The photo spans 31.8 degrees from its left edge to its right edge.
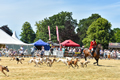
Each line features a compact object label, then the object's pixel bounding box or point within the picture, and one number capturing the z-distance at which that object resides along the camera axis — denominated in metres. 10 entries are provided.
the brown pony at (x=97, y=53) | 20.10
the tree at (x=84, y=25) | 83.86
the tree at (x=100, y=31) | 68.93
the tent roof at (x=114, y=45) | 68.91
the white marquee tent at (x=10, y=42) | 41.50
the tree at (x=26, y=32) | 101.11
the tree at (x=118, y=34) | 96.45
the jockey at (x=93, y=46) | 20.33
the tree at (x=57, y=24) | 77.92
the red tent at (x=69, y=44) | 48.00
